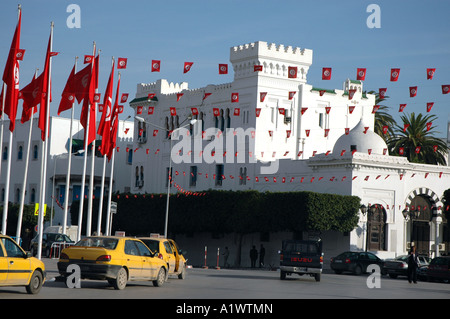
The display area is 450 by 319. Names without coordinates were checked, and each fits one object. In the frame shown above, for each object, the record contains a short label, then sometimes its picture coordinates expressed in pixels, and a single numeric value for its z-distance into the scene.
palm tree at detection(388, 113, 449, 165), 65.75
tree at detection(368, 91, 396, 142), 68.38
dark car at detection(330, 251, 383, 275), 43.19
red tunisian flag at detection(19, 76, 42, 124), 33.44
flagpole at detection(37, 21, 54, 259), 32.09
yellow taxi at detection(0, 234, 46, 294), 18.25
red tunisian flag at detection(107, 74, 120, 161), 42.78
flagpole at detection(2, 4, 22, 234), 33.47
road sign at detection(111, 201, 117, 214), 44.80
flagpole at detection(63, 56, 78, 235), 40.83
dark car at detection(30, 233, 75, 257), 49.53
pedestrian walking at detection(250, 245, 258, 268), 52.72
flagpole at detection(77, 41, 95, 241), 36.79
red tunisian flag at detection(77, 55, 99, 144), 36.03
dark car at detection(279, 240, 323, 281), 32.19
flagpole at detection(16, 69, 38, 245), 34.73
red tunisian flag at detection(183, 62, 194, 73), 35.78
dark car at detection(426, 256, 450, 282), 38.62
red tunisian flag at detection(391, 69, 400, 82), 34.00
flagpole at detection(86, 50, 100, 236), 41.41
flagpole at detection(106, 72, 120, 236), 42.69
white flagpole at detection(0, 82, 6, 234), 32.76
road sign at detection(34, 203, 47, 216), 57.85
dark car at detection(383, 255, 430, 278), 40.75
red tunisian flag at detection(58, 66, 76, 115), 35.88
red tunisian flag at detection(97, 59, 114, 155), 40.47
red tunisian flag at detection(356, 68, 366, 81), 34.91
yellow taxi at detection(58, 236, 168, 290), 21.77
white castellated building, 52.19
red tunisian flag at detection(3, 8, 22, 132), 31.97
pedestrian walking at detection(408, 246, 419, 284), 33.41
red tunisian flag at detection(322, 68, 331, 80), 36.59
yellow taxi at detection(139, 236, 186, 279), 27.06
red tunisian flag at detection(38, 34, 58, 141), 32.31
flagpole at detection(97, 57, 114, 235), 41.07
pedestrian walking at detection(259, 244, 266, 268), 52.62
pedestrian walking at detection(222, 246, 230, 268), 54.19
